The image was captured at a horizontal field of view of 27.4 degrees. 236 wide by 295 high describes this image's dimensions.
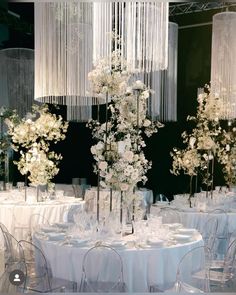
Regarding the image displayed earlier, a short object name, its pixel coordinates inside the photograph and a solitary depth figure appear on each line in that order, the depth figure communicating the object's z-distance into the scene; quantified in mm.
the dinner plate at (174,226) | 5181
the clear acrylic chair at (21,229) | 6577
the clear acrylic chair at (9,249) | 5195
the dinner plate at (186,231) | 4969
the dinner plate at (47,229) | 5000
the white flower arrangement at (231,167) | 9836
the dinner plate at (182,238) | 4625
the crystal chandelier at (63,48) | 5402
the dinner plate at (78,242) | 4389
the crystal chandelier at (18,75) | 10367
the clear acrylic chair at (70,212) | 7522
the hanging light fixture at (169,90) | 8977
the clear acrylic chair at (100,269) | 4113
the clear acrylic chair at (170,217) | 6196
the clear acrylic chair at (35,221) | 6468
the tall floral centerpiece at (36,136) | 7270
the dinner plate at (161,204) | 7657
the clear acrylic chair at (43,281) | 4238
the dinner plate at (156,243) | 4354
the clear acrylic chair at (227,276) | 4914
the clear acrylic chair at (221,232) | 6777
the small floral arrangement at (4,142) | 8330
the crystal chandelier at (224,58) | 7730
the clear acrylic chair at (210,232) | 5598
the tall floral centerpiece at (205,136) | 7262
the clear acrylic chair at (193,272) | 4051
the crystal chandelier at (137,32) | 5172
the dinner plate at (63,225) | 5272
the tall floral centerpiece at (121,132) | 4445
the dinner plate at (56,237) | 4633
